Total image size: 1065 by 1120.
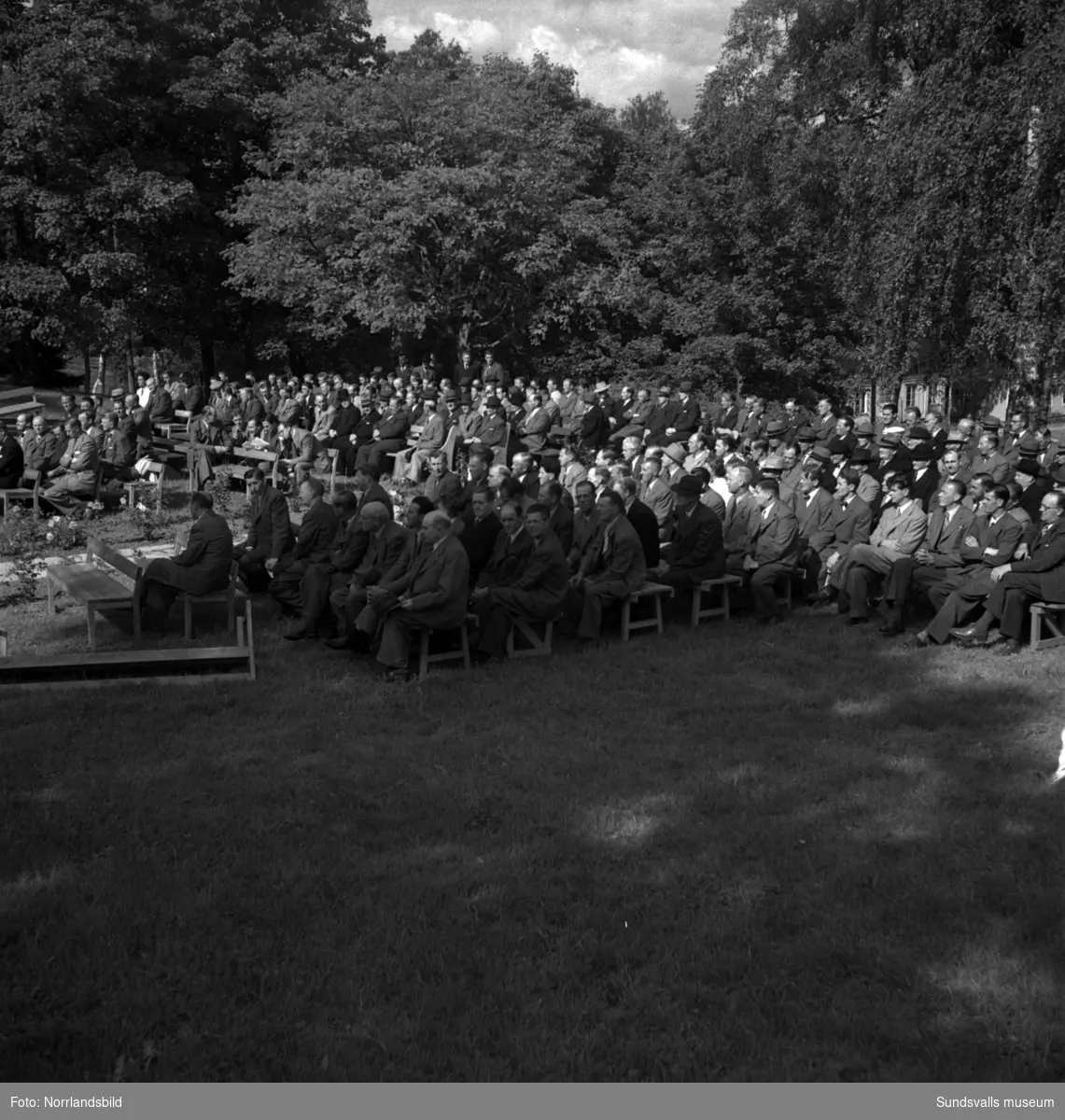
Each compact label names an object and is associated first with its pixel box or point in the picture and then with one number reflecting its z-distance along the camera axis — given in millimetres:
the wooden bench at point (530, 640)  10914
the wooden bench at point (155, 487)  18266
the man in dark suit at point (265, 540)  13070
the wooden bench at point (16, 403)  25086
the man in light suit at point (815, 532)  12789
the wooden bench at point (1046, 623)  10586
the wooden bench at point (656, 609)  11570
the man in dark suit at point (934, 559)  11648
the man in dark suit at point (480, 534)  12391
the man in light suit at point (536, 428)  22359
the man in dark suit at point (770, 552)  12156
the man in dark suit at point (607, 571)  11383
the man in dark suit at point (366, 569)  10805
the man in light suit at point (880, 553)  11984
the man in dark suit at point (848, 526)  12750
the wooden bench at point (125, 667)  9680
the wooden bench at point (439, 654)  10297
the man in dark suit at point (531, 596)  10750
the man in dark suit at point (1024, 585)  10570
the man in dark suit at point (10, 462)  18172
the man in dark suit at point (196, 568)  11328
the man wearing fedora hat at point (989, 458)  15444
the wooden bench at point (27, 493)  17609
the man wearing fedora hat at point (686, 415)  22777
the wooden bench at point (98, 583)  11180
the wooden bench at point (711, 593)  12147
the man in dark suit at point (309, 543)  12328
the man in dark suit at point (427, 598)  10164
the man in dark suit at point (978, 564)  11047
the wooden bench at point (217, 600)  11484
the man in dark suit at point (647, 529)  12461
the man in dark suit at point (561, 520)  12742
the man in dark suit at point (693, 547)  12094
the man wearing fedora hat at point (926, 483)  14836
